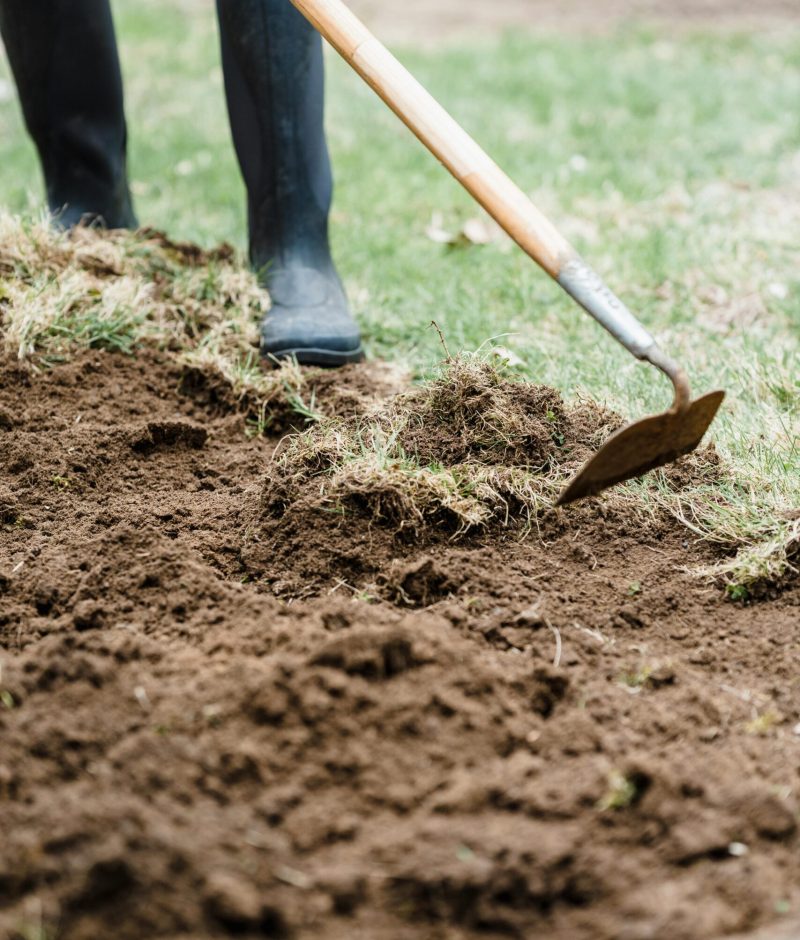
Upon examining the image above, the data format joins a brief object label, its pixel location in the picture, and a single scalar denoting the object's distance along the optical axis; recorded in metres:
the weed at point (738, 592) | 2.03
